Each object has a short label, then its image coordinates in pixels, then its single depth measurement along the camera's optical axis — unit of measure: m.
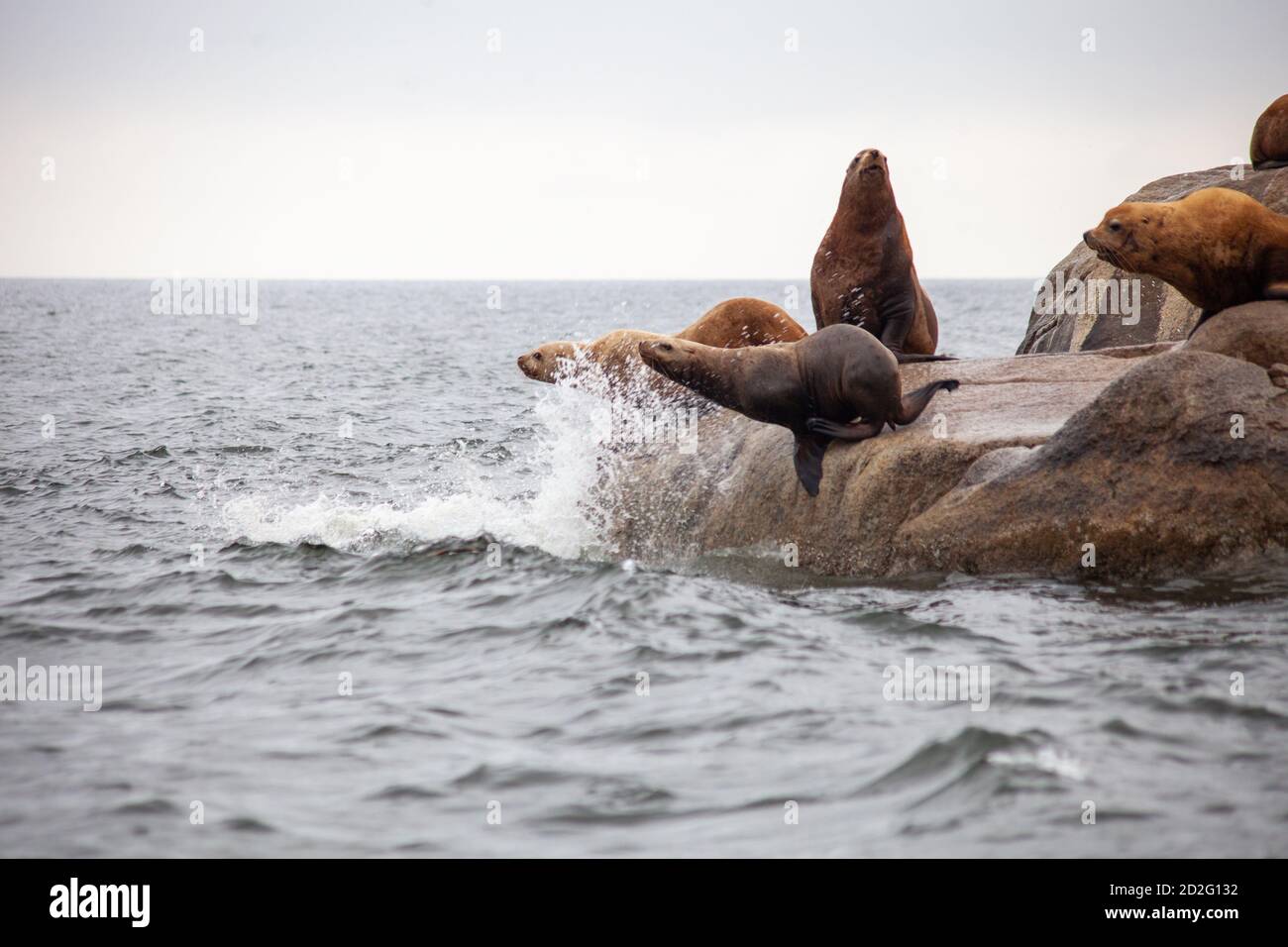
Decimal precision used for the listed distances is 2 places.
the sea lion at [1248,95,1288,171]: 11.23
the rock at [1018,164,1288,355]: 11.27
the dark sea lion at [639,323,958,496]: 8.20
